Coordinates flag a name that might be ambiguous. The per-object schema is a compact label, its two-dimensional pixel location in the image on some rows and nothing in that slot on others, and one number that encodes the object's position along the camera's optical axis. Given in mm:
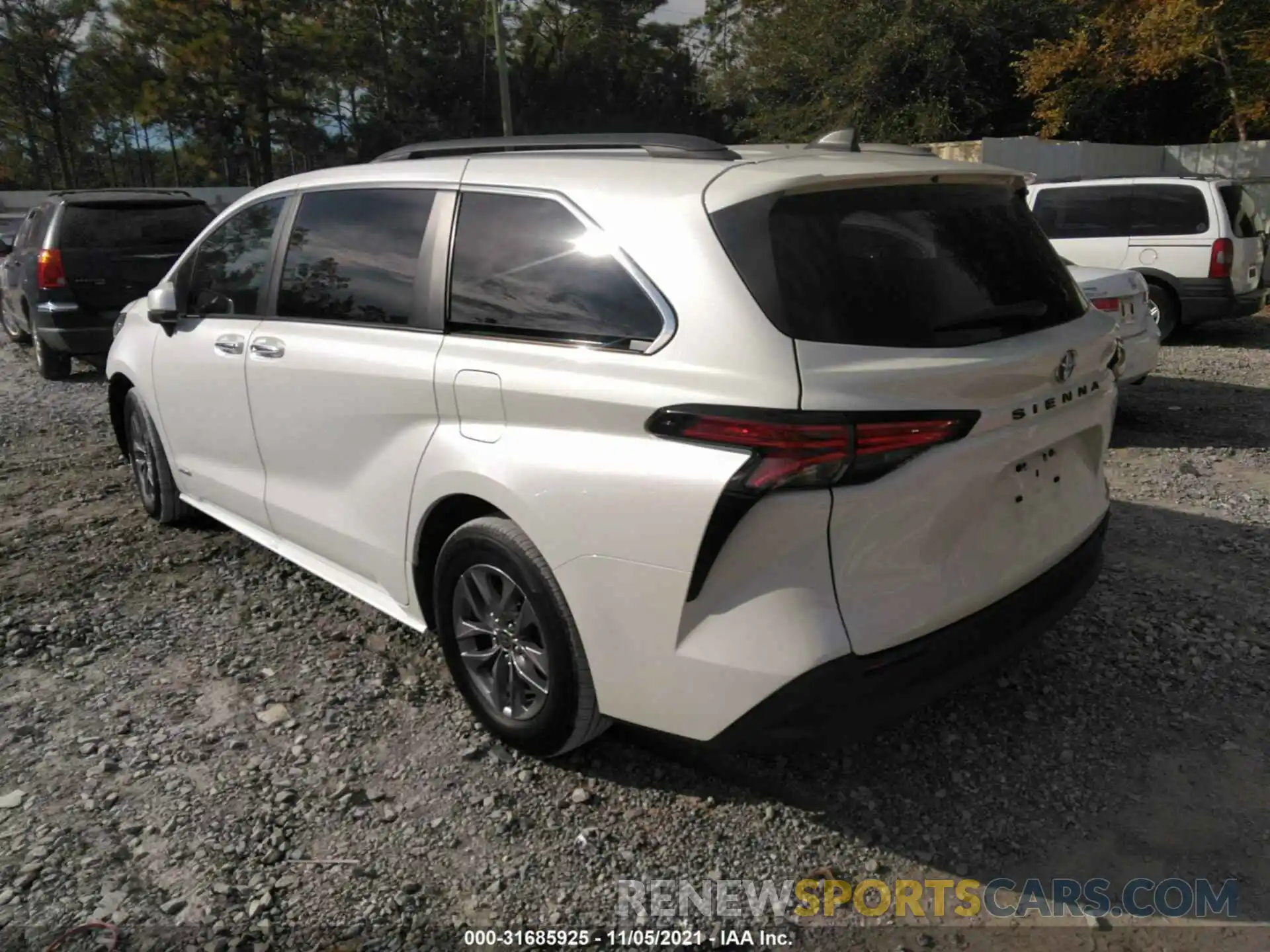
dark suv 8805
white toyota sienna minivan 2295
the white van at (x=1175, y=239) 9828
